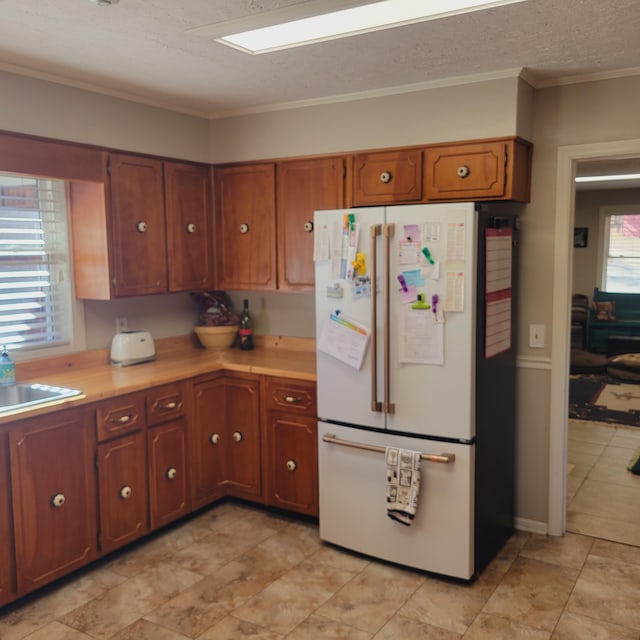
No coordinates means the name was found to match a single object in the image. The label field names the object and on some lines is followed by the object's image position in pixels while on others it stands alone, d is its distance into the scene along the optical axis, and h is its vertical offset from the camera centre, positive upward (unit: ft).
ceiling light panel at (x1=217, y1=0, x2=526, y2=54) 7.38 +2.94
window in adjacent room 28.63 +0.24
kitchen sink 9.71 -2.04
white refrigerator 9.21 -1.76
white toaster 11.81 -1.64
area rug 18.78 -4.70
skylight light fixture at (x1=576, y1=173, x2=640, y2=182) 21.83 +2.82
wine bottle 13.65 -1.54
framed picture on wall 29.32 +0.92
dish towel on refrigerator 9.53 -3.39
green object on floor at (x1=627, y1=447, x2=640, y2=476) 14.29 -4.80
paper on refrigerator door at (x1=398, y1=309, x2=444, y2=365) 9.30 -1.19
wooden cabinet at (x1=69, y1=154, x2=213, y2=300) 11.16 +0.59
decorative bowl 13.66 -1.64
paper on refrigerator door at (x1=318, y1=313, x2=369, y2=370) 9.94 -1.29
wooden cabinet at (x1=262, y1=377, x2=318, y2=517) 11.34 -3.39
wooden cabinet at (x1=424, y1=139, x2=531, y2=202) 10.17 +1.41
